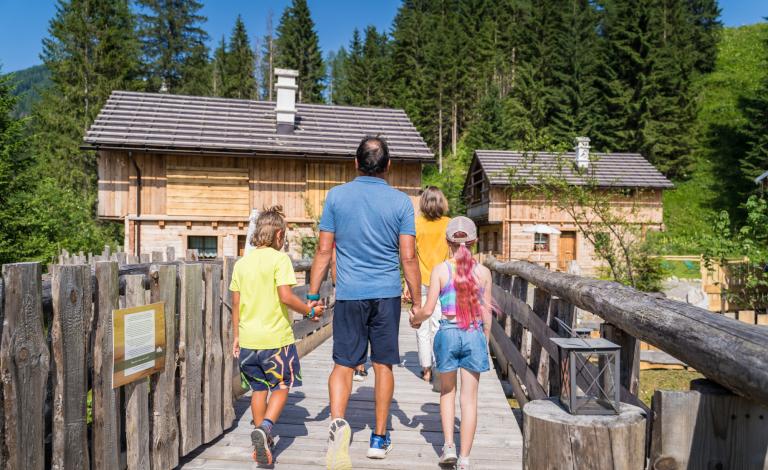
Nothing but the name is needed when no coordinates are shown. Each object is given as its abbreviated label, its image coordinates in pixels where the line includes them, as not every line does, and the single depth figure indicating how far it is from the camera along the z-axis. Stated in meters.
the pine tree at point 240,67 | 51.20
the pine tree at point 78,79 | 33.53
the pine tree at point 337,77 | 57.24
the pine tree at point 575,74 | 43.84
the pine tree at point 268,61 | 56.43
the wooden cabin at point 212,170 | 19.56
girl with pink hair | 3.55
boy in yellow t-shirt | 3.75
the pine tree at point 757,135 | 36.03
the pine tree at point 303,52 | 52.16
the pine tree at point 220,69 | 51.47
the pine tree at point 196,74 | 44.25
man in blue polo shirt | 3.64
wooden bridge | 1.81
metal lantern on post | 2.21
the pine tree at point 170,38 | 43.78
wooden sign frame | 2.85
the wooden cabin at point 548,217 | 30.14
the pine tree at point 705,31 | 57.50
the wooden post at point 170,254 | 7.88
